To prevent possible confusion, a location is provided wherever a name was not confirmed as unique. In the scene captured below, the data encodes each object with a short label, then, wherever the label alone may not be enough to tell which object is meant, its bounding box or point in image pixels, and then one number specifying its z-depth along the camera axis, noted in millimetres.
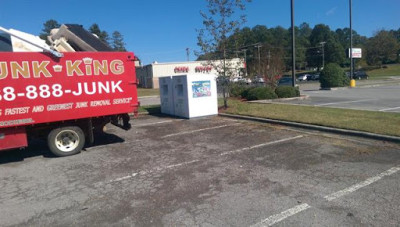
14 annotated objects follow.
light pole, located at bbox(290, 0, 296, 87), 20281
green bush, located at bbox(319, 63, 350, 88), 27219
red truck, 6828
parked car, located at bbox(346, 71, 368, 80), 53225
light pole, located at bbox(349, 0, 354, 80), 29997
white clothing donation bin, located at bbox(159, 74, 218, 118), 12867
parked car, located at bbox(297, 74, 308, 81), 62344
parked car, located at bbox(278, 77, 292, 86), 44225
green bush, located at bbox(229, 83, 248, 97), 19661
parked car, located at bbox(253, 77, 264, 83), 22612
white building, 57312
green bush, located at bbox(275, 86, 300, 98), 18531
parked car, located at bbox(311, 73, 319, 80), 61000
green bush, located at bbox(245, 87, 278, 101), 18000
